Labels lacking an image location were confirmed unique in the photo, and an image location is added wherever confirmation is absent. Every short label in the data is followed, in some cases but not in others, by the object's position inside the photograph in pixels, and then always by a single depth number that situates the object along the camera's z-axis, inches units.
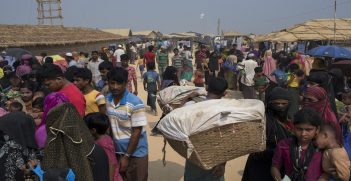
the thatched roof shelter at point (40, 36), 550.0
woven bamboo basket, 115.0
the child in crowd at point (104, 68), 242.8
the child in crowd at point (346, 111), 167.5
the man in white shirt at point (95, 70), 361.7
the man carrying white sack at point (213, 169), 135.6
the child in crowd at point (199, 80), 378.6
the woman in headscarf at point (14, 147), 117.5
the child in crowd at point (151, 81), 353.4
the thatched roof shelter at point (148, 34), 2239.2
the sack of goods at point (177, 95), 177.3
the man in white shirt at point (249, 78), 417.4
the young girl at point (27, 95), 205.0
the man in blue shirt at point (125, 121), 143.6
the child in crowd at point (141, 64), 656.4
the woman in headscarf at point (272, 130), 125.9
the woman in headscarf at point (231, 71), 452.1
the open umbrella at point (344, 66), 337.5
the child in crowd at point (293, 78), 325.2
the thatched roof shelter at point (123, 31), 1973.5
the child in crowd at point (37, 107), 159.2
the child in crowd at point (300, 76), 301.8
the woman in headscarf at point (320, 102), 147.7
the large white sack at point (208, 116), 114.0
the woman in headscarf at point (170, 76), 270.9
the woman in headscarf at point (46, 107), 127.5
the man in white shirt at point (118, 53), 552.1
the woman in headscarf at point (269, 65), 445.9
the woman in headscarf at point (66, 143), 103.5
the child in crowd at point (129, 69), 323.4
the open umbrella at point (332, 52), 430.9
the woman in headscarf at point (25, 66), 301.7
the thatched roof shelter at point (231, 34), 1518.2
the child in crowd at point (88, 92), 163.1
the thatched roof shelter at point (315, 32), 665.5
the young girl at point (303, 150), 107.6
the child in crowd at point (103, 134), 129.1
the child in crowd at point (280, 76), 337.4
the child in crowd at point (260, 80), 379.2
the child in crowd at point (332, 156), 100.8
